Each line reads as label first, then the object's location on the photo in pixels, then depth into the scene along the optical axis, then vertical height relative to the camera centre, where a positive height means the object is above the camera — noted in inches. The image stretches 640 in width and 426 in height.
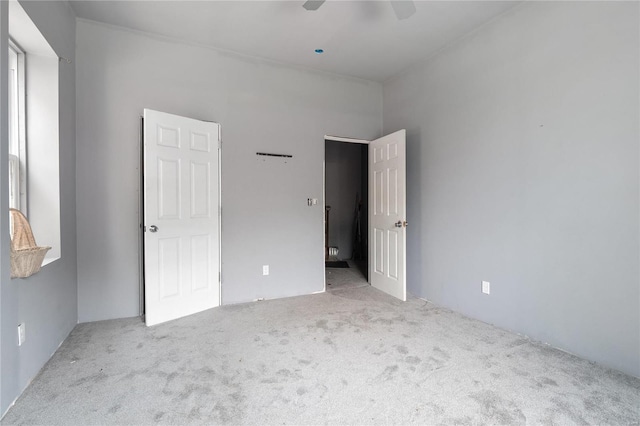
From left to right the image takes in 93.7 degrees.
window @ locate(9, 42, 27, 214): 81.3 +24.7
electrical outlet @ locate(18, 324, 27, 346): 67.3 -26.4
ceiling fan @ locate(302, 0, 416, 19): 73.7 +52.4
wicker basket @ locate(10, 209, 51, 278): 64.3 -7.1
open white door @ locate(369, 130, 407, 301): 133.7 +0.4
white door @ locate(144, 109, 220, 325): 106.3 +0.3
